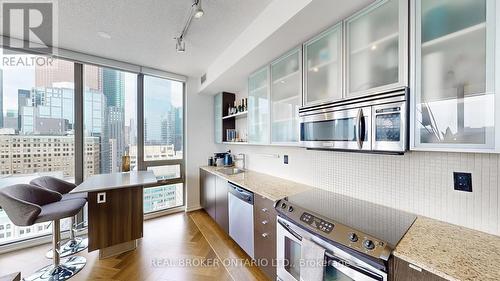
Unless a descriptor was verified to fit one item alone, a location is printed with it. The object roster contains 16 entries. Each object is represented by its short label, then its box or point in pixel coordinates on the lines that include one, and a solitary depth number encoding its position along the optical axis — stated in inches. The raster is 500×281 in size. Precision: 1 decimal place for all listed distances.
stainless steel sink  121.0
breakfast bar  82.7
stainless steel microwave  44.6
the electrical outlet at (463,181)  44.0
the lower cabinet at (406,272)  32.0
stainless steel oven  39.4
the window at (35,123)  92.4
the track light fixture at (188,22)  57.4
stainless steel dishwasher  81.6
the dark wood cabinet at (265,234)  67.6
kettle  141.9
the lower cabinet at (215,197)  105.6
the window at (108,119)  113.3
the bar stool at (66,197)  88.9
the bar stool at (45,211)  64.3
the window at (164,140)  134.3
